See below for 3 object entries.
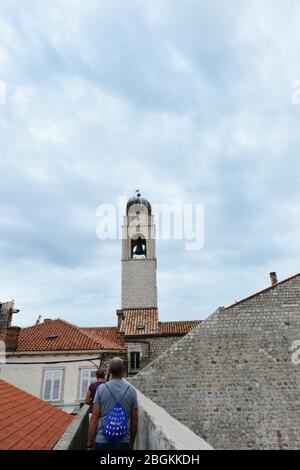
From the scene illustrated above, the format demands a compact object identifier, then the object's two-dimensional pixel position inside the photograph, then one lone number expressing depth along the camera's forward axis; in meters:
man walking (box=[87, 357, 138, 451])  3.12
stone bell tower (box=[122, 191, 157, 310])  26.50
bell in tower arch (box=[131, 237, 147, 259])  29.21
